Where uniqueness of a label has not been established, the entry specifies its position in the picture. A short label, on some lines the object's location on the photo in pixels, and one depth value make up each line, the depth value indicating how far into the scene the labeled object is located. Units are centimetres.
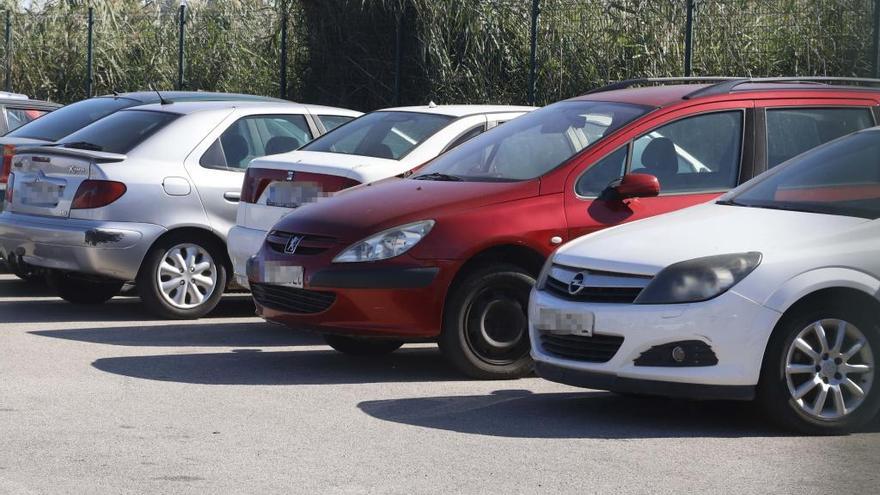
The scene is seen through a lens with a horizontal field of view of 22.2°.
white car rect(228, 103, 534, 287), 1498
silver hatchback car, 1624
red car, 1252
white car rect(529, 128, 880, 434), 1024
